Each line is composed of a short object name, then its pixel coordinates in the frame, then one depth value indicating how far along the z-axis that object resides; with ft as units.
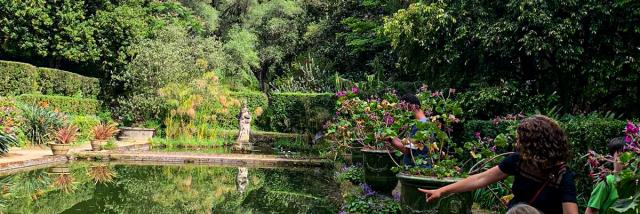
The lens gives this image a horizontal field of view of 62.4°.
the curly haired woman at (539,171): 7.17
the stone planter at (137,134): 50.29
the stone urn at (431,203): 11.64
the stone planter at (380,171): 19.69
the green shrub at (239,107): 61.52
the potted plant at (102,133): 40.08
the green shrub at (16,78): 50.52
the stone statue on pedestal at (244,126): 52.24
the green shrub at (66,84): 54.70
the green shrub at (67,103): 46.75
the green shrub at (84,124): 45.40
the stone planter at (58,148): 33.76
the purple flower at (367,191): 19.31
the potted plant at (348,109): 21.75
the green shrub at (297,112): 57.21
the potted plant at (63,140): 33.86
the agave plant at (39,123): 38.58
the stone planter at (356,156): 28.12
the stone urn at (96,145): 37.52
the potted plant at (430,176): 11.77
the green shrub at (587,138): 16.44
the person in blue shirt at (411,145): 13.47
